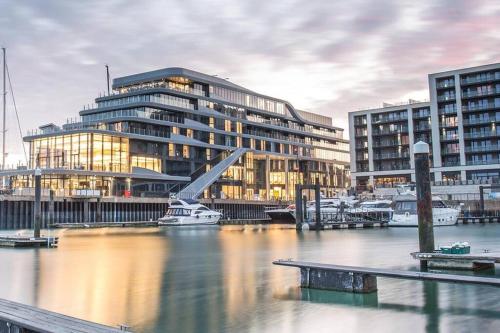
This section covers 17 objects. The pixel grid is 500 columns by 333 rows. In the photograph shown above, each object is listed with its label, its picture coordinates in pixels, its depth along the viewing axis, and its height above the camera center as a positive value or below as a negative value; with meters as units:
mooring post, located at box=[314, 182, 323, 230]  55.16 -0.25
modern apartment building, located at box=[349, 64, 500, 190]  94.50 +13.90
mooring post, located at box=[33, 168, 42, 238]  36.41 +0.91
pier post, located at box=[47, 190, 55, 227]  66.50 +0.66
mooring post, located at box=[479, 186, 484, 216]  72.78 +0.02
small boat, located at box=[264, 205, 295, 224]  79.54 -1.16
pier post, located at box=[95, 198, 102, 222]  74.12 -0.42
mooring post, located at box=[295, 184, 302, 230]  56.58 +0.01
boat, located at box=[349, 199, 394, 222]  70.38 -0.75
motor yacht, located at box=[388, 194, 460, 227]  59.30 -1.25
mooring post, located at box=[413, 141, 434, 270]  18.81 +0.46
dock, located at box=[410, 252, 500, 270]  18.17 -2.04
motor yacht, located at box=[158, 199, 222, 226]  71.69 -0.82
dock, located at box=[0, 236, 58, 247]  33.97 -1.89
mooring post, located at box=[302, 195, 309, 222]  65.09 -1.15
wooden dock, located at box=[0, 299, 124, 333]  7.80 -1.74
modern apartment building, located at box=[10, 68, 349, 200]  83.25 +12.01
